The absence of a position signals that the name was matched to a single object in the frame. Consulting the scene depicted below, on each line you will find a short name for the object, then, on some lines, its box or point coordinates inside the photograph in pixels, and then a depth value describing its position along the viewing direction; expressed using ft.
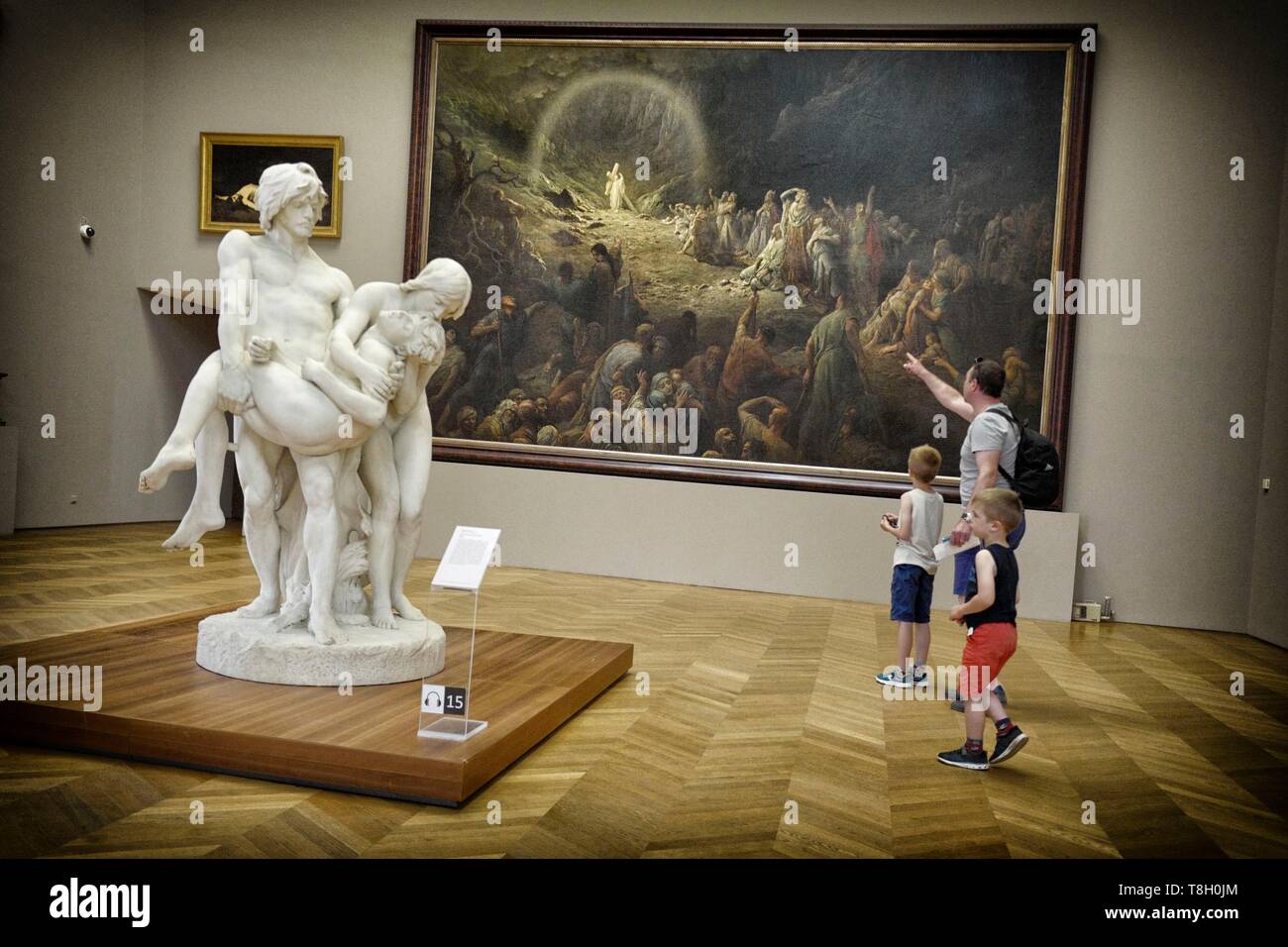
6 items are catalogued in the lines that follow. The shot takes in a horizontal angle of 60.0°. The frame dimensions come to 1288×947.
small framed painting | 42.29
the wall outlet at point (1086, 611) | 36.04
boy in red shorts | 16.30
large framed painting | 37.24
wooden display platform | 14.02
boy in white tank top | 21.68
